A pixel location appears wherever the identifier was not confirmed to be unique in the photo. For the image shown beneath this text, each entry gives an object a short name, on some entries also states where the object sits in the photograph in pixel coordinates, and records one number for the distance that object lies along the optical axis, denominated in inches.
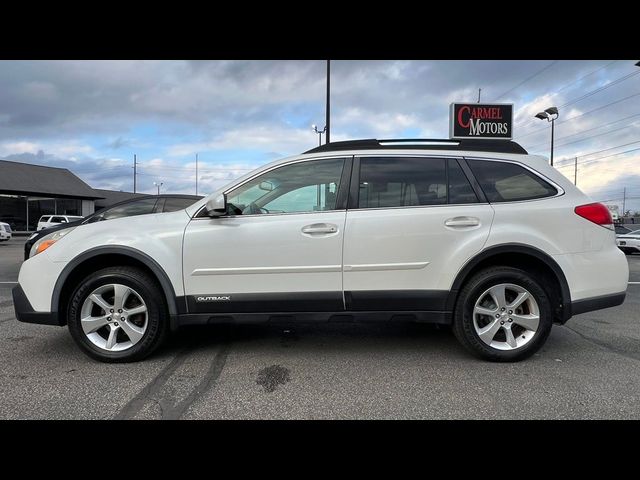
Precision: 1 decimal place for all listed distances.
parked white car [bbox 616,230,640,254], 717.9
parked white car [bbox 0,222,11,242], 883.7
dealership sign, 791.7
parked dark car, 330.3
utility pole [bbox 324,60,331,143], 655.1
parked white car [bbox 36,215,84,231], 1050.5
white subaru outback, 148.6
